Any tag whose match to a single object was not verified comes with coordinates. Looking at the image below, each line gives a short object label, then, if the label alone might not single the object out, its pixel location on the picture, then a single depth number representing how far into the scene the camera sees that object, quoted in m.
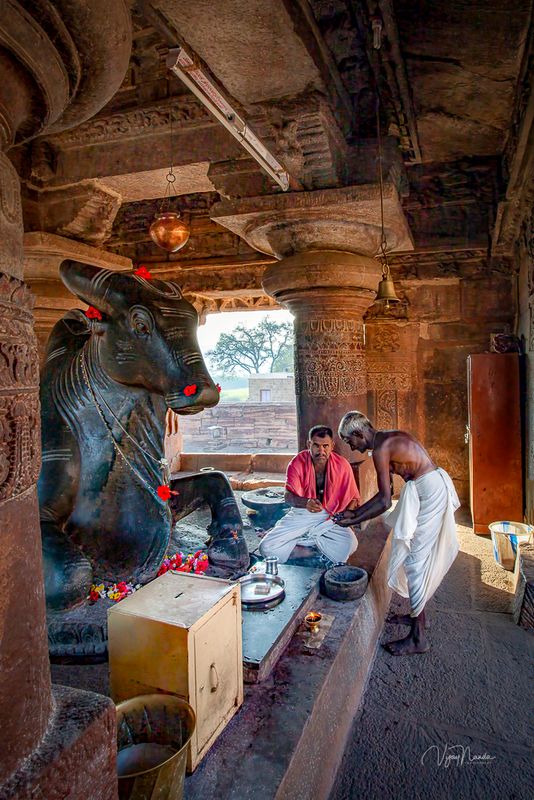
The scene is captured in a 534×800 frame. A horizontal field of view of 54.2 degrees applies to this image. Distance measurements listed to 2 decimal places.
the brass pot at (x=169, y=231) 4.41
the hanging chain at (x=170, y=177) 4.12
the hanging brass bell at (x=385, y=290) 4.30
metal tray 2.70
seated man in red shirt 3.81
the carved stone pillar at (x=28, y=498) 1.03
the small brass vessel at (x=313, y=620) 2.67
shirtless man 3.37
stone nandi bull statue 2.61
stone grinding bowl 3.02
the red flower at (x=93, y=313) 2.60
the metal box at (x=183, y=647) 1.68
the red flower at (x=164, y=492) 2.81
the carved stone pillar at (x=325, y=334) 4.51
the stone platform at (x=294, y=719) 1.69
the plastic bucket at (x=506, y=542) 4.46
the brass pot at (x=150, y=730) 1.63
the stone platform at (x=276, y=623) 2.21
